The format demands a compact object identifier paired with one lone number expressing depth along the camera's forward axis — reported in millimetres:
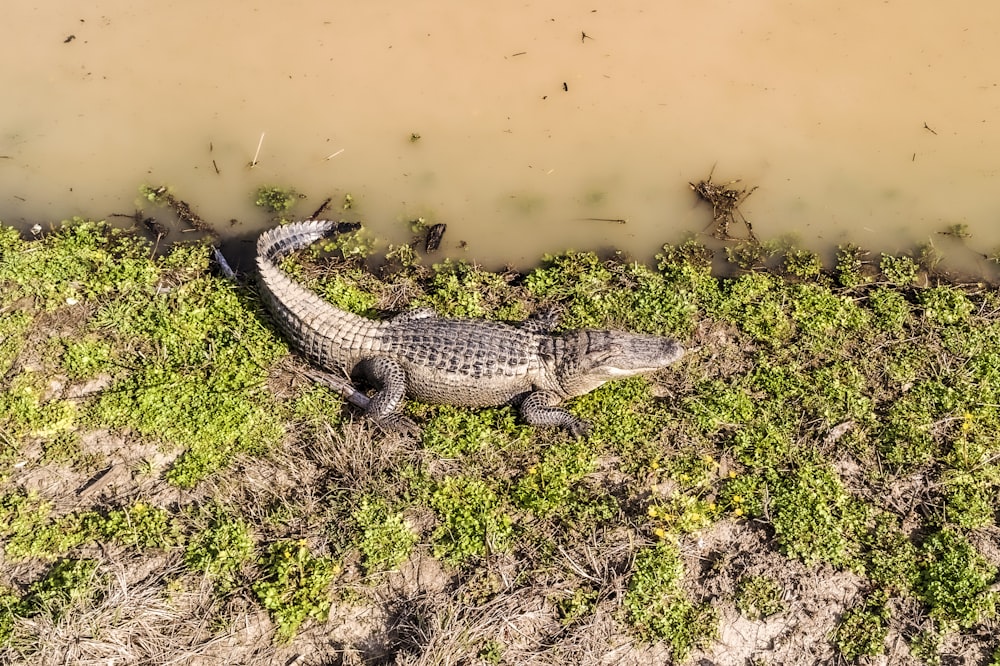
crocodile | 5035
